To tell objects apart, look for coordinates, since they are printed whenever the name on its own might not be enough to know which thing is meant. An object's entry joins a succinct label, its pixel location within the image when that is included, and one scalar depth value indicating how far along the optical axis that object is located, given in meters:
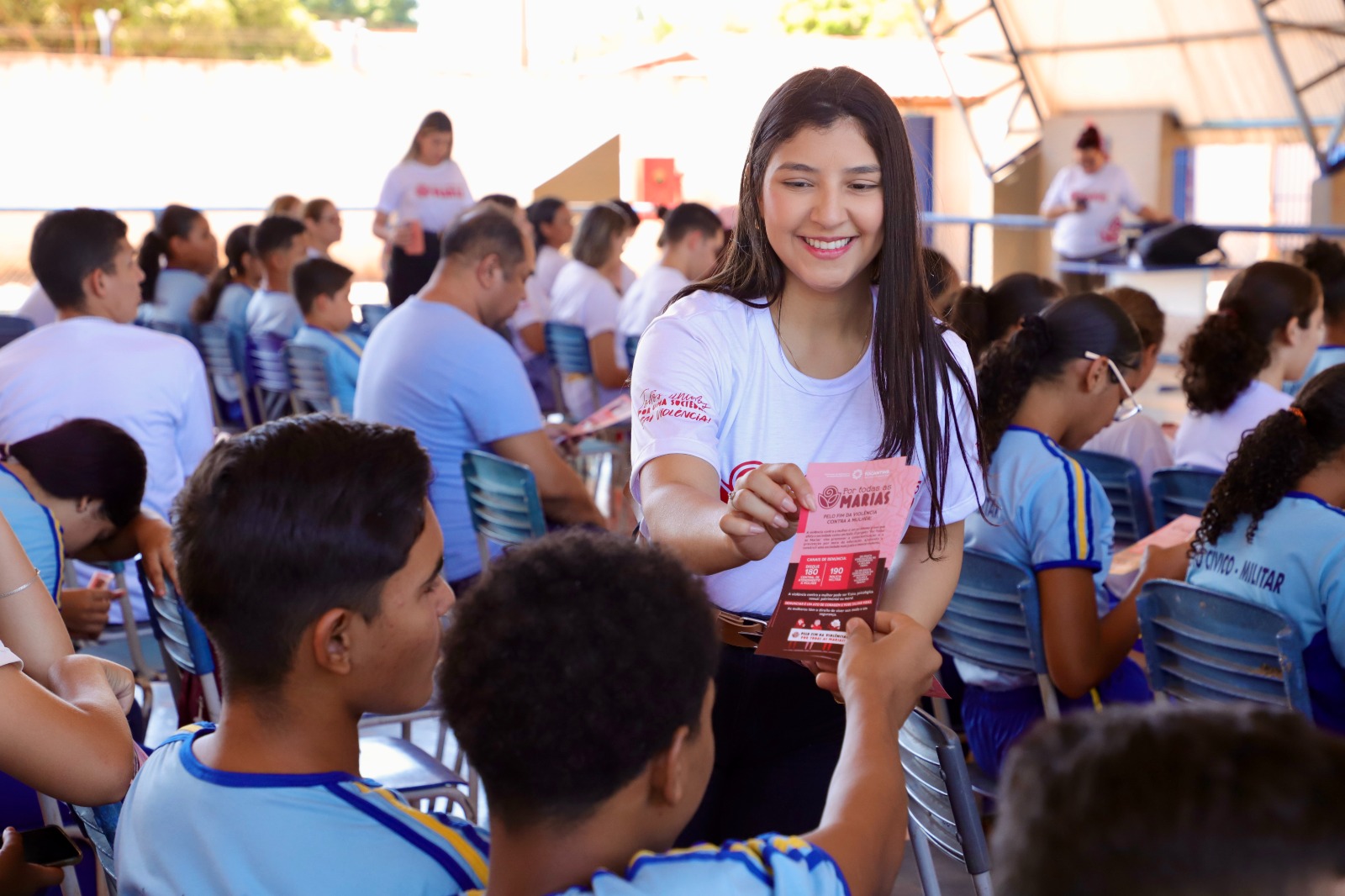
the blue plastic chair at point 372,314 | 7.52
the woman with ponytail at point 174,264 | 7.18
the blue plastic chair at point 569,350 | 6.22
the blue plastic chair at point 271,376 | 6.15
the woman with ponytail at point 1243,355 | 3.33
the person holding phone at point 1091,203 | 10.80
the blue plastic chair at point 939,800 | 1.48
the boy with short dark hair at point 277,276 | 6.48
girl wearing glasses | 2.42
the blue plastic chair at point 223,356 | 6.47
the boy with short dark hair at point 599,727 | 1.02
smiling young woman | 1.59
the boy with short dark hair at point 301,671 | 1.21
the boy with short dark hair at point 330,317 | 5.40
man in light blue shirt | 3.43
